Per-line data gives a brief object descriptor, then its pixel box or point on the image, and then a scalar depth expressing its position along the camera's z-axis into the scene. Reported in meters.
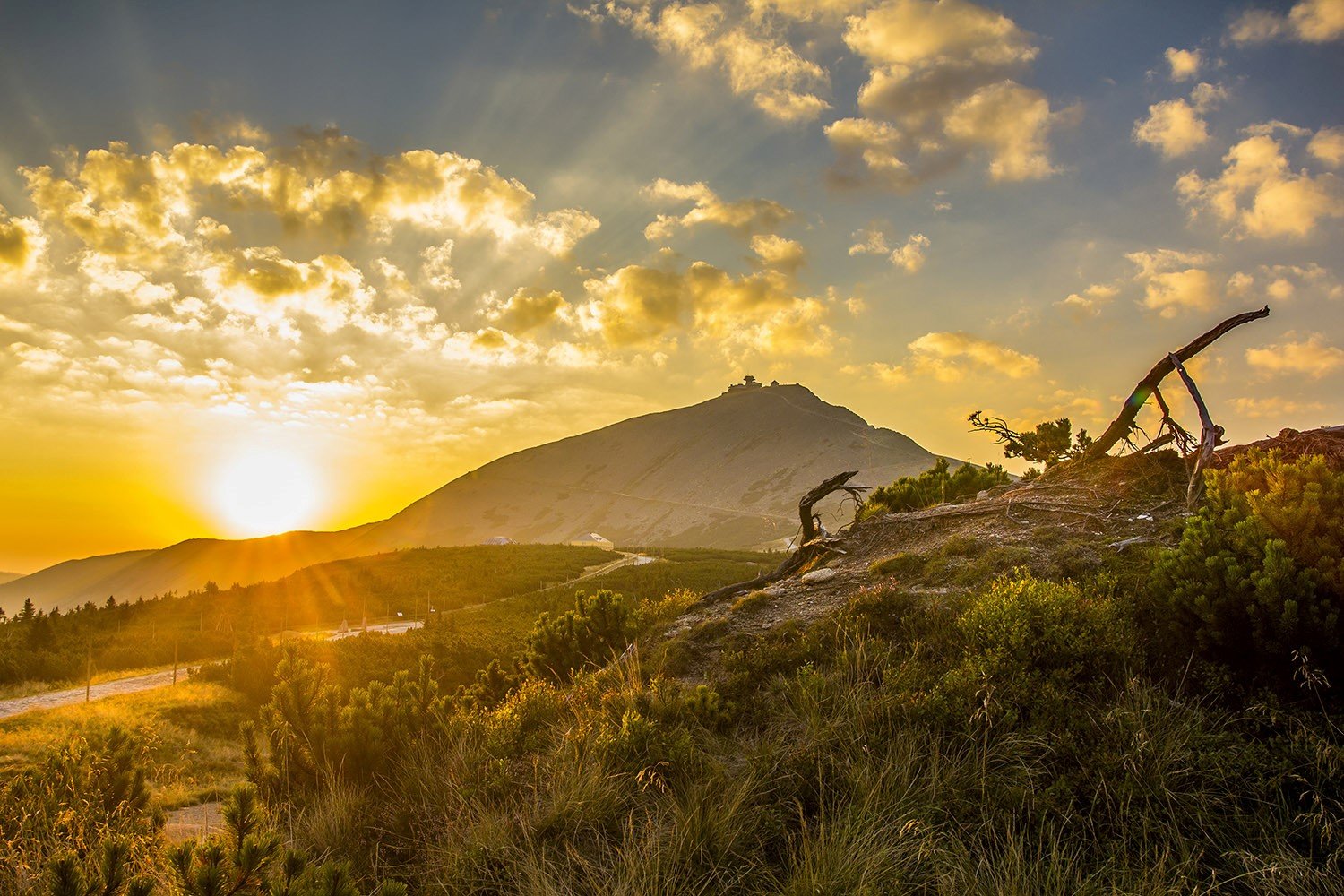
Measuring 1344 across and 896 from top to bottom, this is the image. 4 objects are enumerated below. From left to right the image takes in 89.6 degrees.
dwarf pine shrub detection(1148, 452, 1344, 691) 4.94
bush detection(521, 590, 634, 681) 10.43
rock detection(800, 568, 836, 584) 9.71
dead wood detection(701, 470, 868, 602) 11.23
